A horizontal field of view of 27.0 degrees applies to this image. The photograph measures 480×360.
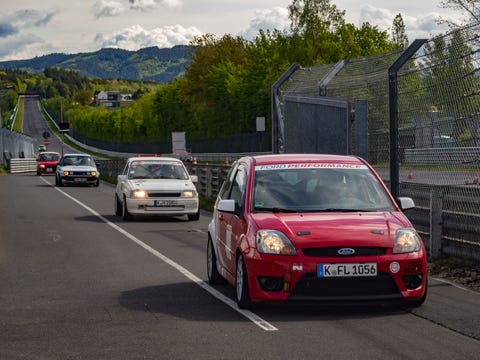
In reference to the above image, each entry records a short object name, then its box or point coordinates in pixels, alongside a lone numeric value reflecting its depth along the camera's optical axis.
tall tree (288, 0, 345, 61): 98.81
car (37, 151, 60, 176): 60.60
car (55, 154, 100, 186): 43.16
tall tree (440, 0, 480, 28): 64.25
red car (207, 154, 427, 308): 8.41
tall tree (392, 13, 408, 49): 117.94
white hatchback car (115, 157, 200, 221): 21.53
